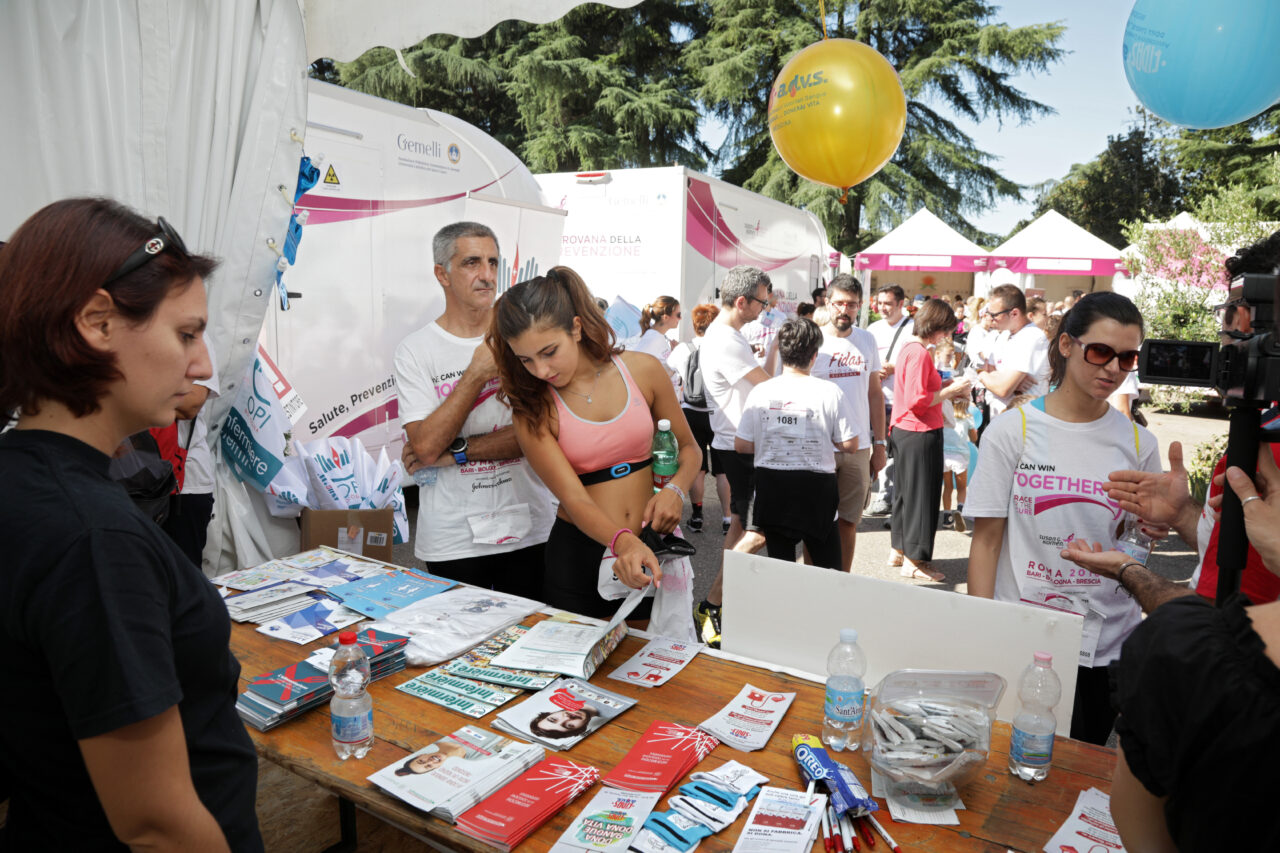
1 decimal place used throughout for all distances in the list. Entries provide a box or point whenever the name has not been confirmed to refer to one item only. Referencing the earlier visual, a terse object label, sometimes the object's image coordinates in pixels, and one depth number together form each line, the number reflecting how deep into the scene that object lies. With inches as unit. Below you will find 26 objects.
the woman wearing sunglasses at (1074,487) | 84.8
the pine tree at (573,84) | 806.5
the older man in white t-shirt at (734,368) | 193.0
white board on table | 73.4
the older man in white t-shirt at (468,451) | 104.9
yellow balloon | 177.2
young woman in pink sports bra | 92.4
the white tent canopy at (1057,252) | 611.2
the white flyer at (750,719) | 67.7
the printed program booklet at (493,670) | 77.2
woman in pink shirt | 201.3
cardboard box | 126.6
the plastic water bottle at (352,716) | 65.4
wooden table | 56.6
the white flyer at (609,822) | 54.6
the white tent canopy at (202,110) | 97.0
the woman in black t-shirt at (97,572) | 35.3
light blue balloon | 145.7
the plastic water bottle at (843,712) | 66.9
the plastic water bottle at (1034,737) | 62.3
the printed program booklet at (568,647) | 79.2
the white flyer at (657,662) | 79.1
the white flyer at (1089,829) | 55.0
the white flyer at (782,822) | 54.6
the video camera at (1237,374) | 51.4
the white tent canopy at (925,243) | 641.1
